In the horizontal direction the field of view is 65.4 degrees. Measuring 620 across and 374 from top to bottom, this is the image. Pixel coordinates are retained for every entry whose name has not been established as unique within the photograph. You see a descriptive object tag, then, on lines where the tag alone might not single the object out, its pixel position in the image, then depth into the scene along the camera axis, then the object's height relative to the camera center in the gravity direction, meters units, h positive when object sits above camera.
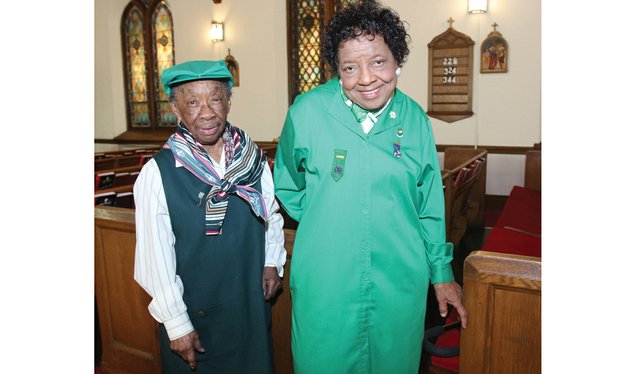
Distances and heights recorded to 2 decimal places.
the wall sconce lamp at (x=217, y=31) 8.55 +2.52
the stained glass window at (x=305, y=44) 7.89 +2.15
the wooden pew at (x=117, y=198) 2.61 -0.14
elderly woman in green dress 1.31 -0.10
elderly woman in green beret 1.31 -0.18
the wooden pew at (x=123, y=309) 2.05 -0.62
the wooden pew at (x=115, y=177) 3.75 -0.03
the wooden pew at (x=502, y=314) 1.39 -0.42
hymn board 6.89 +1.40
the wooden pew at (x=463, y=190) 3.73 -0.17
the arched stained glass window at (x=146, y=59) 9.43 +2.29
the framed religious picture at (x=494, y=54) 6.62 +1.64
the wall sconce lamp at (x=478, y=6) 6.55 +2.27
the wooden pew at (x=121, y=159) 5.81 +0.18
